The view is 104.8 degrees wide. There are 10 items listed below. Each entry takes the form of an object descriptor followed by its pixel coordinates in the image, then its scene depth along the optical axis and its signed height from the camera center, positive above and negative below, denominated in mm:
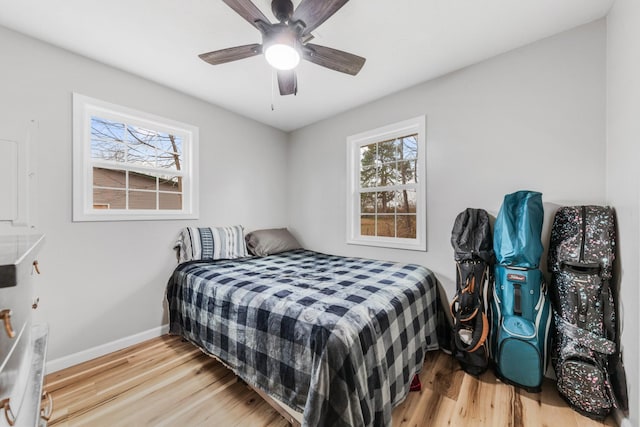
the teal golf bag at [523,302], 1592 -596
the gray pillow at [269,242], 2992 -378
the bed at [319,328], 1131 -696
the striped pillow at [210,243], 2484 -332
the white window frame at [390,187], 2391 +319
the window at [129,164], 2000 +447
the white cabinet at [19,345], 548 -383
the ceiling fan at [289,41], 1251 +1006
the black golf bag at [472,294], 1773 -610
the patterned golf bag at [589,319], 1369 -625
